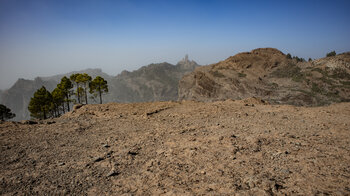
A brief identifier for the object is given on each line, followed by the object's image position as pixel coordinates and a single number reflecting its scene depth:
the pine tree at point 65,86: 37.28
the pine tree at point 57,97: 37.81
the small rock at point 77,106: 18.52
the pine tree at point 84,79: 36.66
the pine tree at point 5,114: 45.31
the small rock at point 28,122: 13.22
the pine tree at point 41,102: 37.50
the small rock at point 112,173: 6.34
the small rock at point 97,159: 7.42
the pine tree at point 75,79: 37.11
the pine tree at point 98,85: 38.41
